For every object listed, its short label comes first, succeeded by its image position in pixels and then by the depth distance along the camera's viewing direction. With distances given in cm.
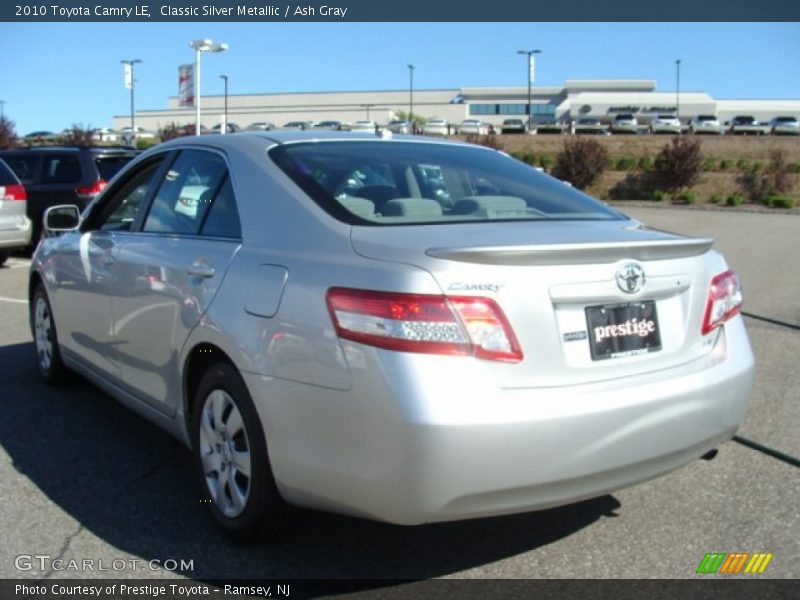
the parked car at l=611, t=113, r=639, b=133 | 6687
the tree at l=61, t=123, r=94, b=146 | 4672
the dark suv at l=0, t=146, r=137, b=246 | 1338
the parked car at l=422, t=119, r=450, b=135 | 7419
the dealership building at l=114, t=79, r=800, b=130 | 10612
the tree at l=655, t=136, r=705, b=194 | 4266
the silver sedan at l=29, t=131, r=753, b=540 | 271
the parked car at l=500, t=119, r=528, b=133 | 7275
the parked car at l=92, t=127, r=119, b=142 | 6939
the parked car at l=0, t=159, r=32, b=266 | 1197
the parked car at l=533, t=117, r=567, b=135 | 6844
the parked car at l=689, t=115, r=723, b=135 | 6794
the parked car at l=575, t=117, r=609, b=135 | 6856
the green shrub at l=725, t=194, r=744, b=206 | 3591
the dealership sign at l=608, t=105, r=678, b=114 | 10438
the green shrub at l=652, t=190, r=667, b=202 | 4044
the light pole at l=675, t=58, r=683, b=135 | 10469
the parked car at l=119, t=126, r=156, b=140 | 7001
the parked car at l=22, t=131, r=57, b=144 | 7234
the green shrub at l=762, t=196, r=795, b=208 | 3431
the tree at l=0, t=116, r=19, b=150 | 4443
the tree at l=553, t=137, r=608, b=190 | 4425
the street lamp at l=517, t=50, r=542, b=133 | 8659
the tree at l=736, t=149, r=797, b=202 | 4091
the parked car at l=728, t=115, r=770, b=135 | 6838
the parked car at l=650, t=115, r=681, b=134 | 6712
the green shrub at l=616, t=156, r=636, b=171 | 4700
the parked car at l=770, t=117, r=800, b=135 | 6569
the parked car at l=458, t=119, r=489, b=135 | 7657
